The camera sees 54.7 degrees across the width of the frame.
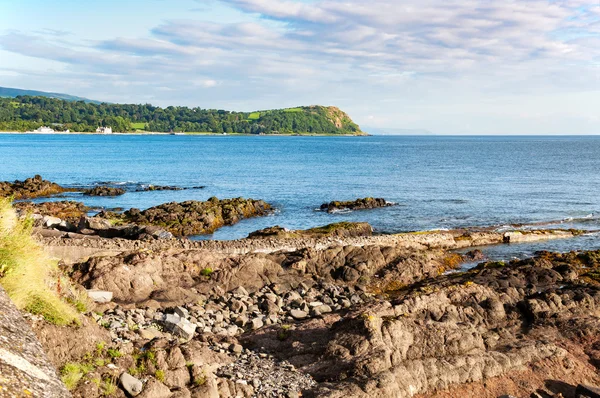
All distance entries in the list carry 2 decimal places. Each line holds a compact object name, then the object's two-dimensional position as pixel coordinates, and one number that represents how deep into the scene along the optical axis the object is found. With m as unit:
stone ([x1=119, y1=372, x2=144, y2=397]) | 12.96
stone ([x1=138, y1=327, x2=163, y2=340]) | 17.46
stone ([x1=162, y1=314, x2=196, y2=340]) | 18.56
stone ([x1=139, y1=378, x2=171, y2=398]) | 13.07
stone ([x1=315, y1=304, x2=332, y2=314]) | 22.78
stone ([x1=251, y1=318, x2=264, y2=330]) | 20.47
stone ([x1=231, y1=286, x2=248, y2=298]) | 24.50
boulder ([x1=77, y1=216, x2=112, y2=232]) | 36.50
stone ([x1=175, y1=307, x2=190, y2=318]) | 20.88
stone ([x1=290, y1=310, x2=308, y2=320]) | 22.08
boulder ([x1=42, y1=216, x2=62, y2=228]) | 37.38
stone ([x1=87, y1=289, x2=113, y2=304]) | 21.16
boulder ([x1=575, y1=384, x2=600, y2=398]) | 15.08
